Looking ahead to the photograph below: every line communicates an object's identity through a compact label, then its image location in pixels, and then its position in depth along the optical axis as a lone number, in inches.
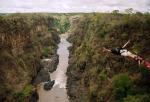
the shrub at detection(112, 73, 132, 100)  1234.0
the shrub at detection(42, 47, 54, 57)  2821.1
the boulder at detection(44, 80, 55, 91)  2053.4
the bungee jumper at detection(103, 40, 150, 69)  754.1
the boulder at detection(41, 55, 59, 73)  2518.9
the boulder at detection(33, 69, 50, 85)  2134.6
